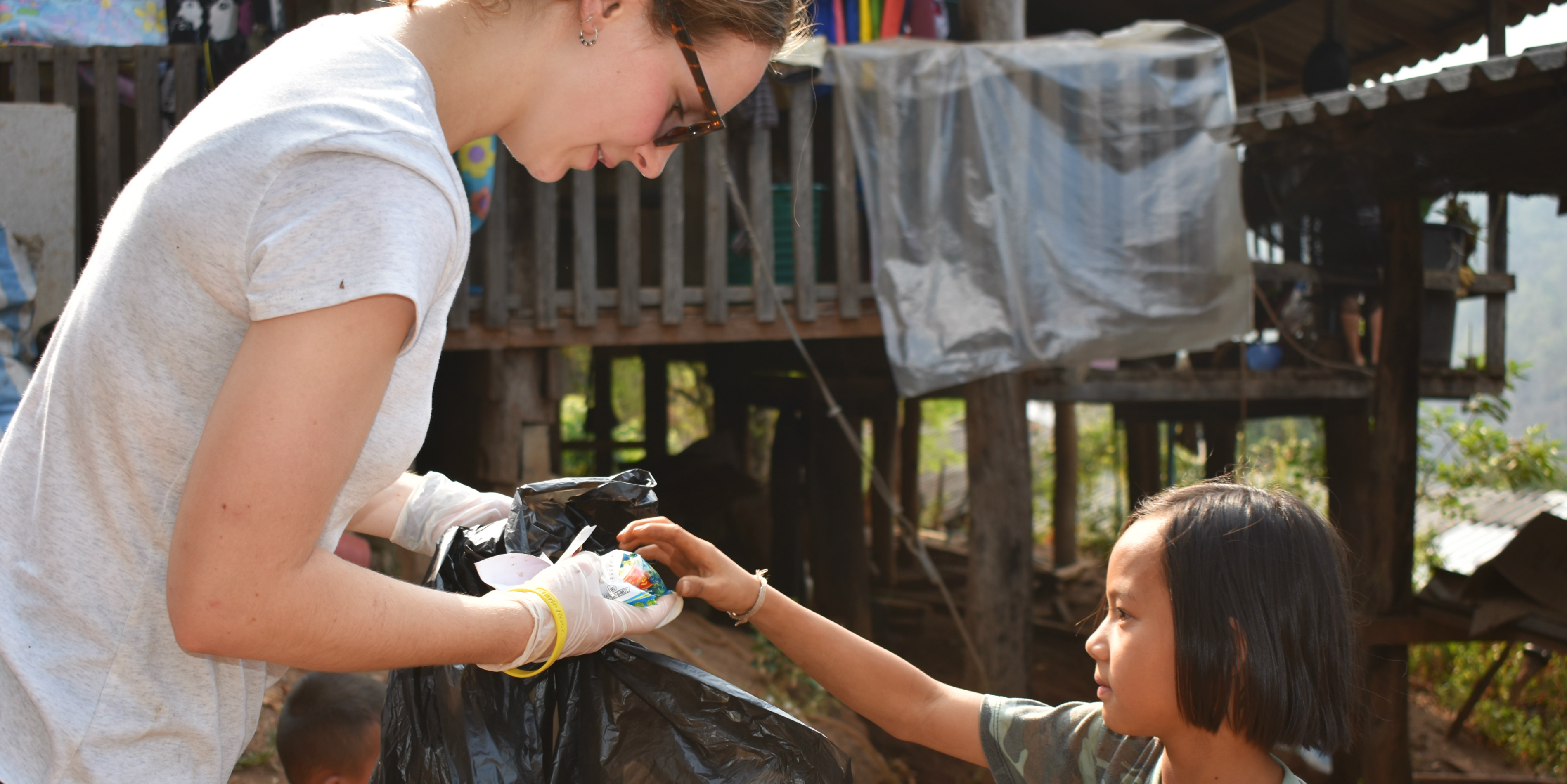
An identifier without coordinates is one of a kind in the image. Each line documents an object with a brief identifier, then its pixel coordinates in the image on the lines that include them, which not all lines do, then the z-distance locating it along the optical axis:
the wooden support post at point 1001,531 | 5.04
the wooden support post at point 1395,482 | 5.05
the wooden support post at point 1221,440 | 10.10
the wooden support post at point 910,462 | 11.42
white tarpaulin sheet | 4.57
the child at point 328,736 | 2.05
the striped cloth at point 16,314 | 2.54
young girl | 1.33
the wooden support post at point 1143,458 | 10.45
